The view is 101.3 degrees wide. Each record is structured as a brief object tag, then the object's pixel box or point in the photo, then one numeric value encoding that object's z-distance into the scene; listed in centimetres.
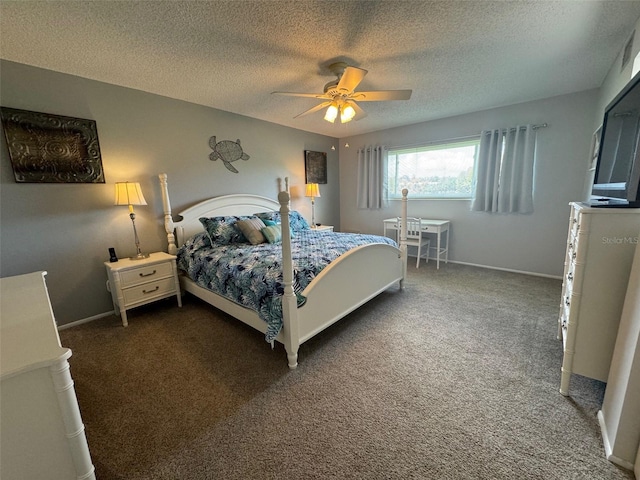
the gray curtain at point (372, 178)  486
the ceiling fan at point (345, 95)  211
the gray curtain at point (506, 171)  348
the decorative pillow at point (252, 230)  299
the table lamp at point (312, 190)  453
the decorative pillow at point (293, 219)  360
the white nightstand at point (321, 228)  429
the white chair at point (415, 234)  393
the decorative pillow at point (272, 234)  303
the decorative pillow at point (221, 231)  301
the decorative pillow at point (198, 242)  296
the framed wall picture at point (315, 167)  475
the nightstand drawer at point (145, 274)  253
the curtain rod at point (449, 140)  336
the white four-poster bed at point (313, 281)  183
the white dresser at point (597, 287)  133
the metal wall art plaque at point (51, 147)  219
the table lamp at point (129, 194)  252
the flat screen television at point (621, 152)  127
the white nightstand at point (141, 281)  250
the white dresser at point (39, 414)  76
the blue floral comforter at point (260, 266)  194
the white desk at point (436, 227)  400
